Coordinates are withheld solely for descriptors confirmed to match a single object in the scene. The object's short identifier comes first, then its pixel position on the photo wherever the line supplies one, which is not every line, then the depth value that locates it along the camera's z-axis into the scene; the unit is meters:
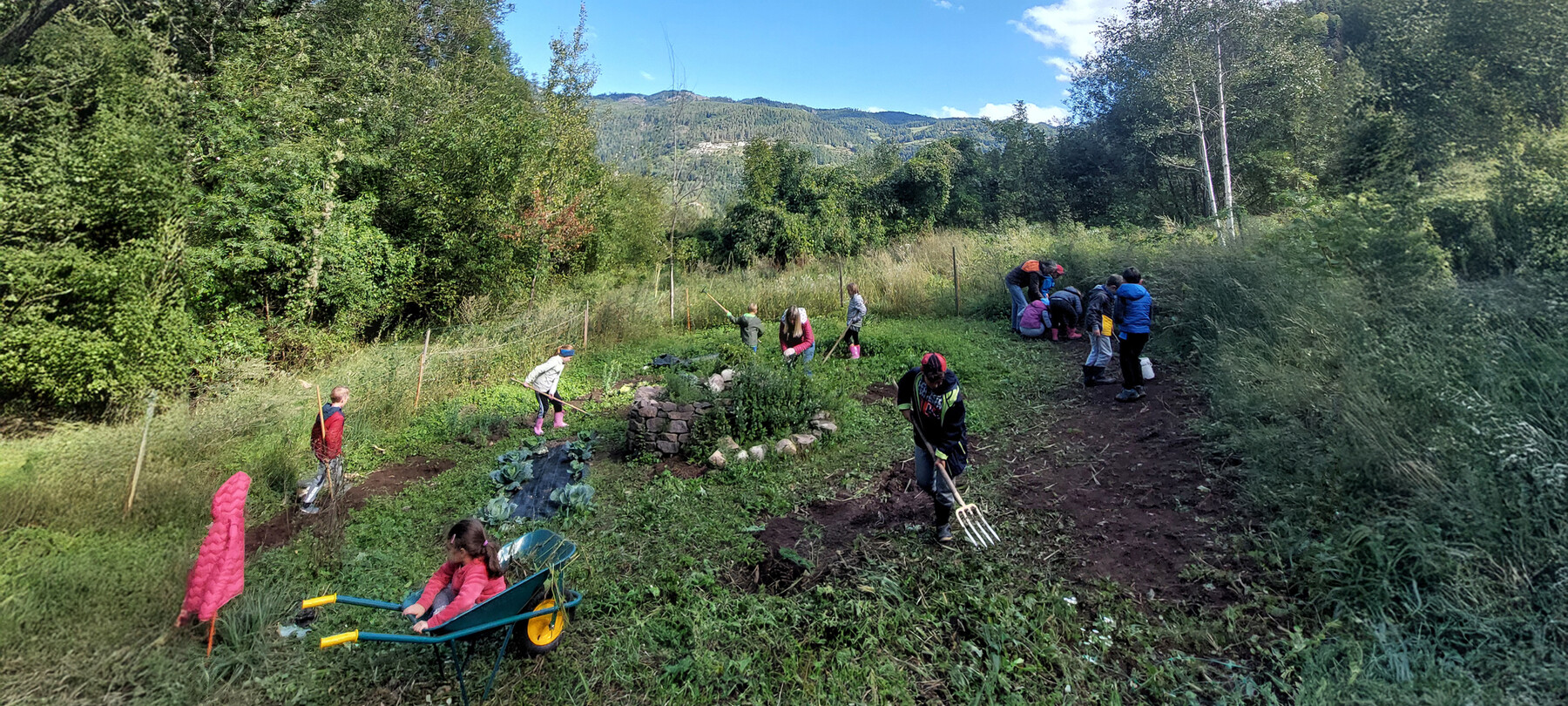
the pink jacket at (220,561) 3.69
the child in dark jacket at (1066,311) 11.25
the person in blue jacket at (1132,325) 7.26
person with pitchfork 4.75
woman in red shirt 9.81
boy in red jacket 5.86
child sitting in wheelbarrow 3.50
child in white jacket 8.05
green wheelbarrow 3.20
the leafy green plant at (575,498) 5.67
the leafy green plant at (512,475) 6.19
